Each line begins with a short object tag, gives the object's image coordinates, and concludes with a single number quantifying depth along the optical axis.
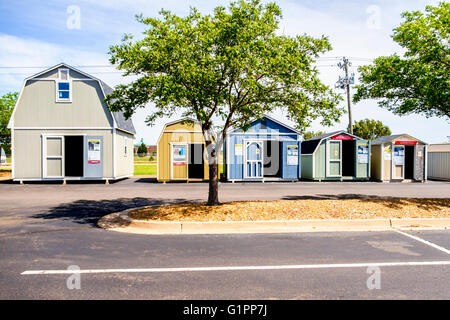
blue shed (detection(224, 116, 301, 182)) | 18.91
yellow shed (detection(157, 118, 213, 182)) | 18.69
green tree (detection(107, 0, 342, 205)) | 7.37
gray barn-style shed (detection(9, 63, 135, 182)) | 17.95
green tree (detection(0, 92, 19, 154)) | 24.72
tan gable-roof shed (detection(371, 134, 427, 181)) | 19.97
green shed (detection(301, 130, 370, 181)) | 19.59
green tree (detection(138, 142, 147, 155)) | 73.40
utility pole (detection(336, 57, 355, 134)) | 27.97
